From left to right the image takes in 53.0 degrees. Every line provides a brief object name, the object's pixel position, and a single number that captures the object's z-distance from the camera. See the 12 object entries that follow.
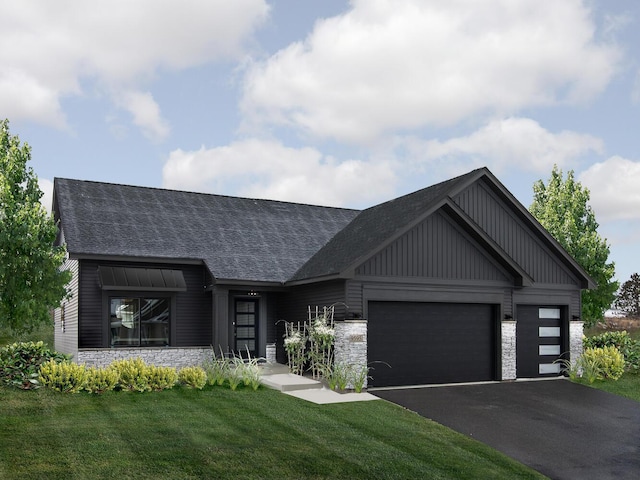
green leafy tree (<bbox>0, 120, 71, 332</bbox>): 16.88
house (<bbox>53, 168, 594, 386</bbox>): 18.56
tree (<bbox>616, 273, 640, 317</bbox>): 52.88
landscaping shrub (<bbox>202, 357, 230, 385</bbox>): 17.14
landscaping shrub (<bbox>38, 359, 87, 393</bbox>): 15.23
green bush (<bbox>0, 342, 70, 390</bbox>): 15.53
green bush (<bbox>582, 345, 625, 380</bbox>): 20.56
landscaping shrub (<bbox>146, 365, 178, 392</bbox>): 15.98
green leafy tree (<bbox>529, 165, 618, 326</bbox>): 30.41
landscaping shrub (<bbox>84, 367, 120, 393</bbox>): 15.41
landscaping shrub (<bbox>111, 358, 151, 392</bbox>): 15.74
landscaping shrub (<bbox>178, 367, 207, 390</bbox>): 16.42
